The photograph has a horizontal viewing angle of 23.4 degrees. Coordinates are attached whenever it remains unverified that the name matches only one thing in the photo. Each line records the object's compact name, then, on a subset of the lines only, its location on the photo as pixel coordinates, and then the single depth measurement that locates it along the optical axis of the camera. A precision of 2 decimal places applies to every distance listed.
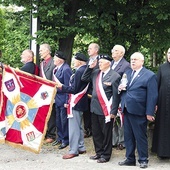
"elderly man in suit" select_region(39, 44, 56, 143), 7.90
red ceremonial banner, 7.05
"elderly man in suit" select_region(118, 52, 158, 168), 6.34
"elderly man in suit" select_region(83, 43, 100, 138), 7.43
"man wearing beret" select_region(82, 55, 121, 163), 6.66
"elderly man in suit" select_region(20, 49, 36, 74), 7.91
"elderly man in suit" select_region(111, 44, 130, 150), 7.20
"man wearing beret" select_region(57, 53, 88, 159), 7.12
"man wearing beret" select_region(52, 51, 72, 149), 7.59
